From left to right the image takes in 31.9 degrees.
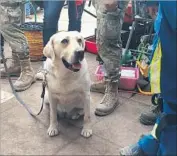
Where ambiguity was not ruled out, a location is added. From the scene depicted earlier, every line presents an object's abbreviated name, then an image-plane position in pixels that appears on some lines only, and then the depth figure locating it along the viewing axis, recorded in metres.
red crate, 3.56
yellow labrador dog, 1.99
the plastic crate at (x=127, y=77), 2.74
